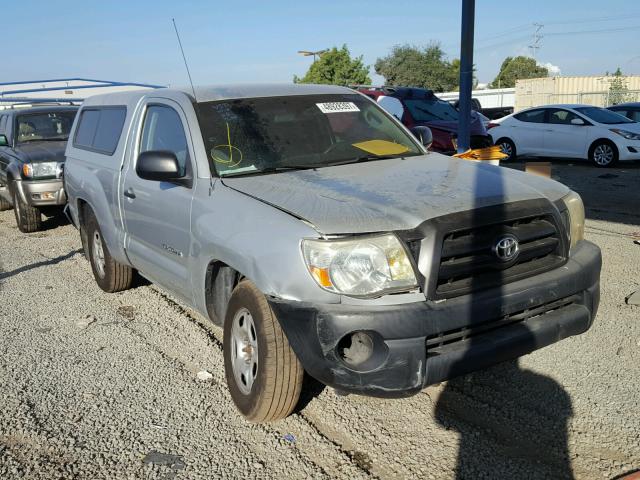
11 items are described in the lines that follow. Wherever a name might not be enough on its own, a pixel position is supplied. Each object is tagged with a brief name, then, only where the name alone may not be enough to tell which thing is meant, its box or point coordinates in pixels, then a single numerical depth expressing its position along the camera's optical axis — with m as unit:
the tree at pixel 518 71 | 88.88
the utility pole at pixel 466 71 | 8.31
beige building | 42.55
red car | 12.24
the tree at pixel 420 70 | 68.25
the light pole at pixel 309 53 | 50.80
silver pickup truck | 2.83
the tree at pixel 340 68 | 54.34
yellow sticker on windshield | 4.35
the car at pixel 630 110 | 16.19
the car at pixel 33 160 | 8.67
